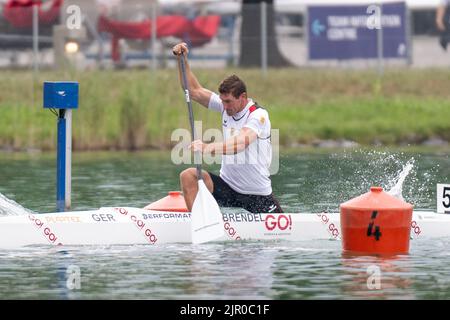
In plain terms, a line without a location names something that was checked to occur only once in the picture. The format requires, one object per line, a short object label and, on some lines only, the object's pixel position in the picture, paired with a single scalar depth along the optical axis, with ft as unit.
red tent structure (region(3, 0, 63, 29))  132.36
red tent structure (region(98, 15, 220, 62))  132.26
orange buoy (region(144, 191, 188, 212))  62.39
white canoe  58.39
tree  123.65
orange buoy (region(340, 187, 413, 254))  56.44
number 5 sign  62.03
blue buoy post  65.51
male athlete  59.21
